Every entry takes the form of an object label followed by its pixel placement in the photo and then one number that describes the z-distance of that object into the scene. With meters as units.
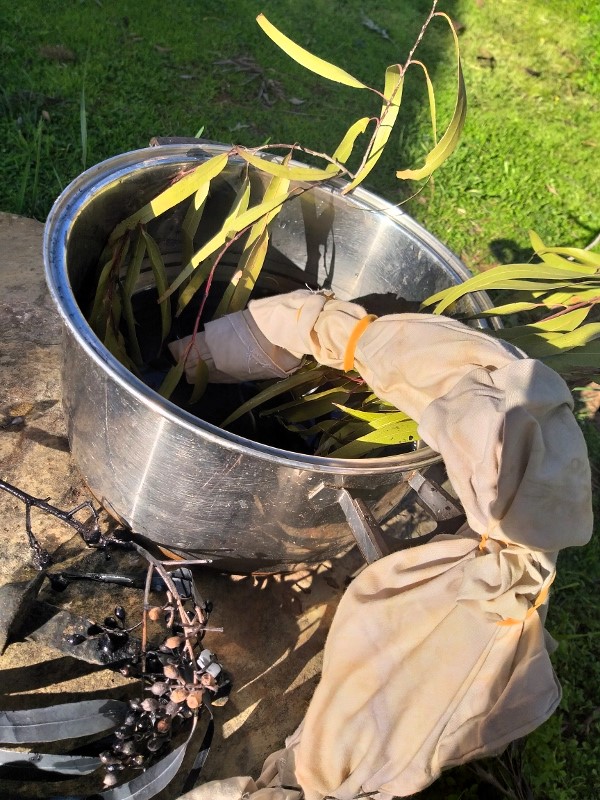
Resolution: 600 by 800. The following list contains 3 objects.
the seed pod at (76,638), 1.04
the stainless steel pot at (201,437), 0.94
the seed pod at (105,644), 1.05
